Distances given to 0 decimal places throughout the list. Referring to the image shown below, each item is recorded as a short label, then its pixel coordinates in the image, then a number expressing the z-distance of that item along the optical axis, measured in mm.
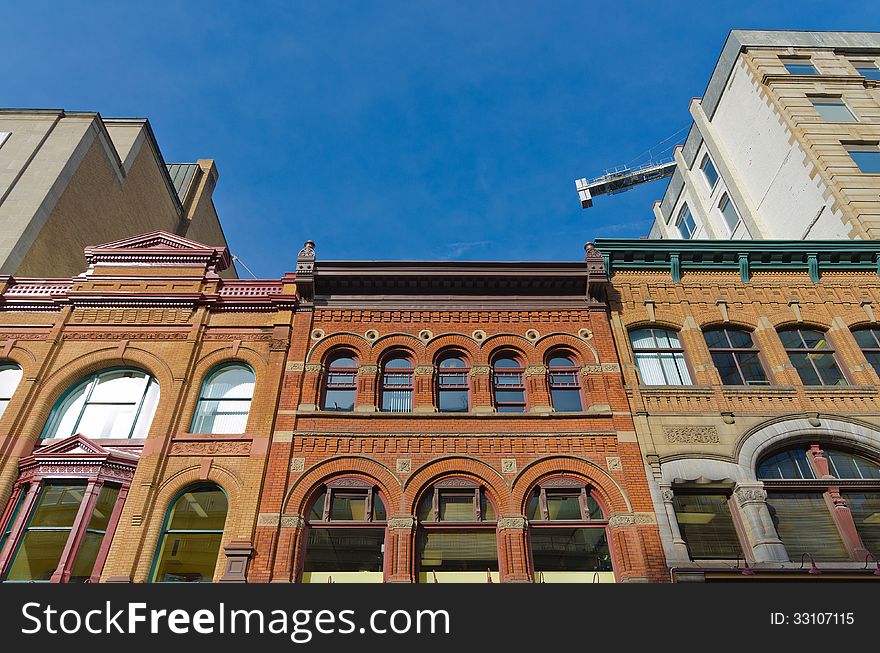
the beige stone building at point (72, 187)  20312
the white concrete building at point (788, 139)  23641
